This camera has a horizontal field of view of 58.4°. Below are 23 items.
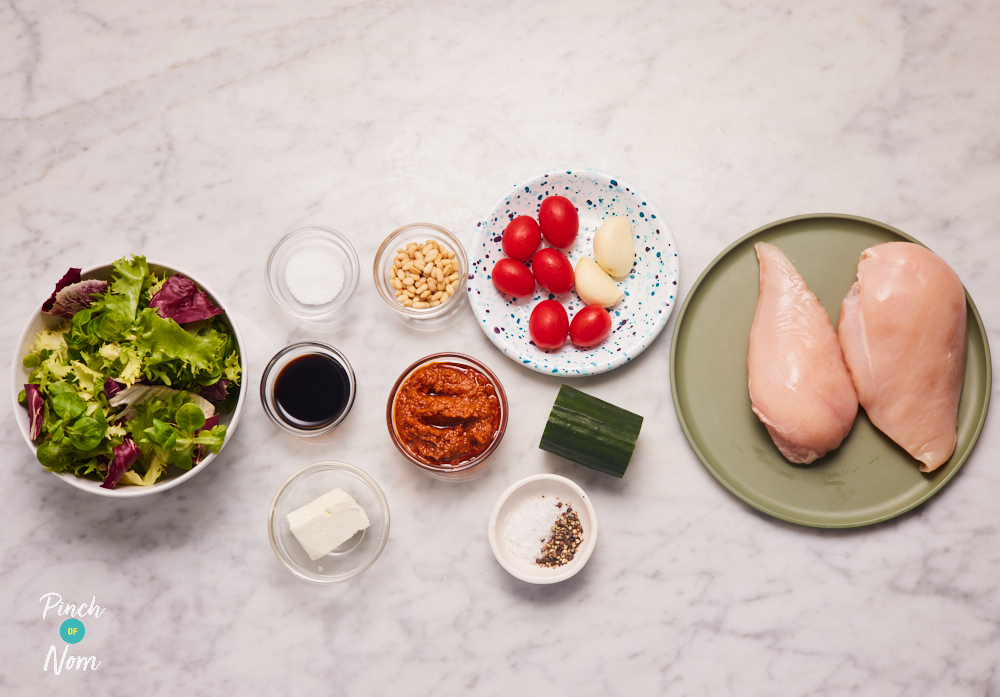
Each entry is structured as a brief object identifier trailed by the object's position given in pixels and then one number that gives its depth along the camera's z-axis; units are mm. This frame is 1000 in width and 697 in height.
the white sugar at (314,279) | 739
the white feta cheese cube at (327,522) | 709
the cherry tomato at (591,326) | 723
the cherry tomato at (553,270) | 731
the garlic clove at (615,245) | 732
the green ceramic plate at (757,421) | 729
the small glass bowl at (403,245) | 740
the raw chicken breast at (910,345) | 699
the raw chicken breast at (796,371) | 704
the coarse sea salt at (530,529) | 723
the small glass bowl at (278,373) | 721
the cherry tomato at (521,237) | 734
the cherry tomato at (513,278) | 731
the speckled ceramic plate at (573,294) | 735
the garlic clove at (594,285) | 736
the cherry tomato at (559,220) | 733
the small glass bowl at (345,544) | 723
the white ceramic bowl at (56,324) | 674
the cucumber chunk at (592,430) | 709
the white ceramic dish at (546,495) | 706
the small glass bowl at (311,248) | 752
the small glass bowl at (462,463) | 714
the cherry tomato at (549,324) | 726
